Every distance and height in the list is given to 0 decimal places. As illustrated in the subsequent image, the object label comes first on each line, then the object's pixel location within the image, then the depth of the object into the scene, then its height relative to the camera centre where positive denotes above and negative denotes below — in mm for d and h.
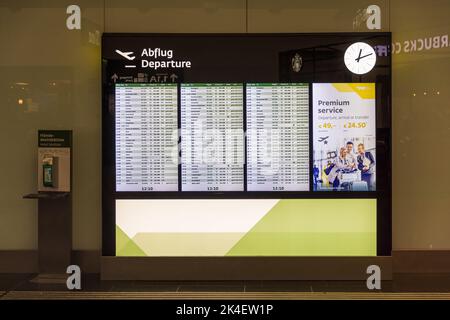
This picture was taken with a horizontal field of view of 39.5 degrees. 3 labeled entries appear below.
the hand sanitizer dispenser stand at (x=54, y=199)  7305 -407
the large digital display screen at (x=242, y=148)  7352 +195
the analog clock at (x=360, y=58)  7309 +1237
